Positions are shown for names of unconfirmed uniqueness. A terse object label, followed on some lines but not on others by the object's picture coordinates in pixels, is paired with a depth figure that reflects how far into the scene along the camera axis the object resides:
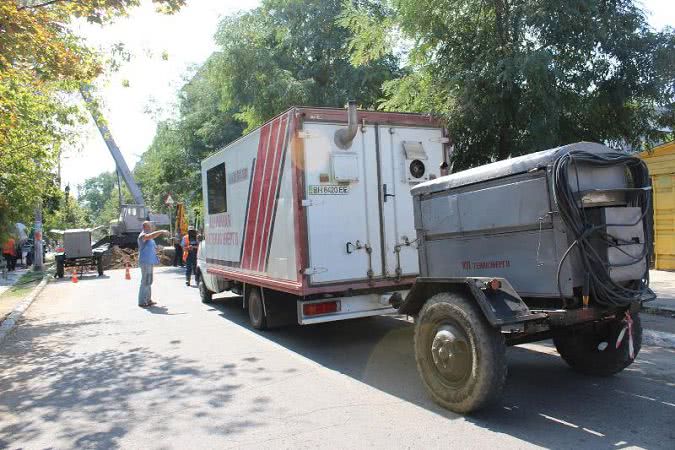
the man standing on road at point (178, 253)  24.86
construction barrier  12.22
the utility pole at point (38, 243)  23.81
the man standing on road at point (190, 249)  15.89
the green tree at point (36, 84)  7.44
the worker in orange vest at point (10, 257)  23.78
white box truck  6.84
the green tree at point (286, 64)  14.70
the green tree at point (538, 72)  7.14
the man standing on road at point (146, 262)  12.02
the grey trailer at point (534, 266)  4.16
